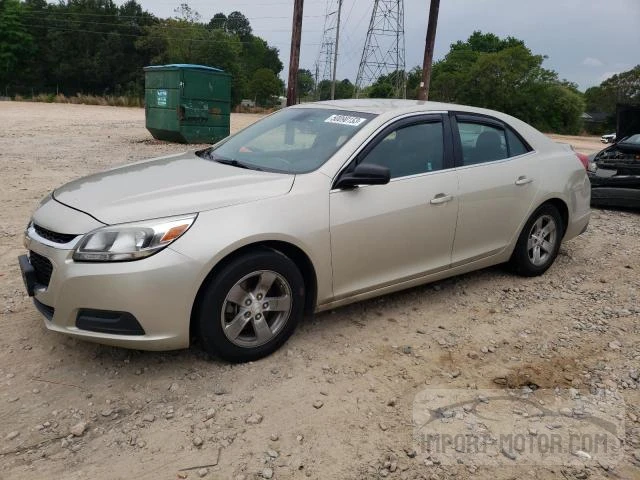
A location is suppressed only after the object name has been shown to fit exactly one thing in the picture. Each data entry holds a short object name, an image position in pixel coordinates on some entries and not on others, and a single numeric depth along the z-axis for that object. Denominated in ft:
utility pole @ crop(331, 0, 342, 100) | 147.33
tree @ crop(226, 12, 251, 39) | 365.81
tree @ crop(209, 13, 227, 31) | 338.13
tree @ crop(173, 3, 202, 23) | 252.42
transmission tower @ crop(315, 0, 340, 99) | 171.22
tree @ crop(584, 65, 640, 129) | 218.79
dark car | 26.73
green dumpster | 44.45
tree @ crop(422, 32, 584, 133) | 176.04
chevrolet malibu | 9.73
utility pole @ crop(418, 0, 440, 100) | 51.62
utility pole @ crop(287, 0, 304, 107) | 48.14
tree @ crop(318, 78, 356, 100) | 220.43
